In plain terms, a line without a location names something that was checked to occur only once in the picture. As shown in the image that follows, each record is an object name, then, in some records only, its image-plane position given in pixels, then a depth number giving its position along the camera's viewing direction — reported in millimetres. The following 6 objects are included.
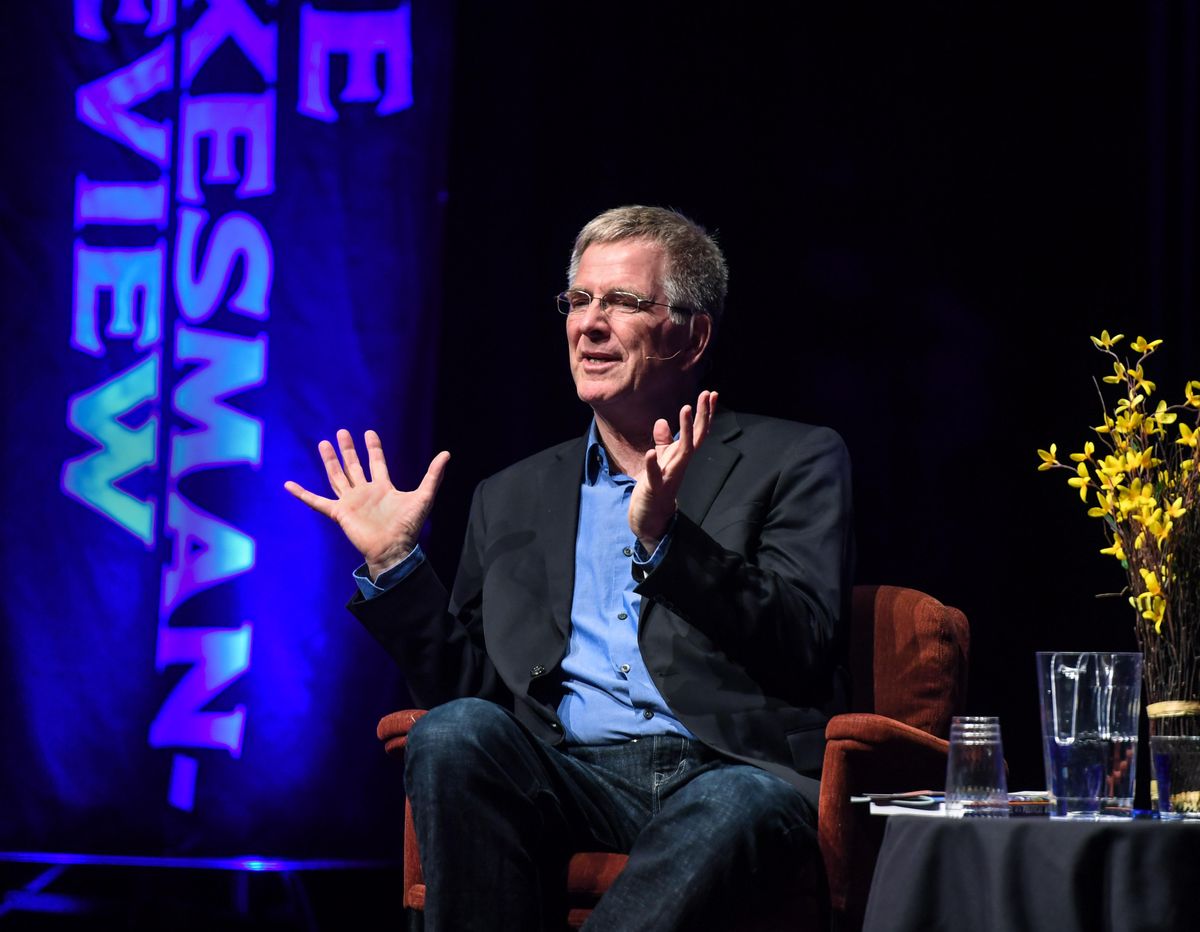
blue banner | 10538
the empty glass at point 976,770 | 7754
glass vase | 7723
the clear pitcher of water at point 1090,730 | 7723
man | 8139
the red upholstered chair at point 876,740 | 8233
